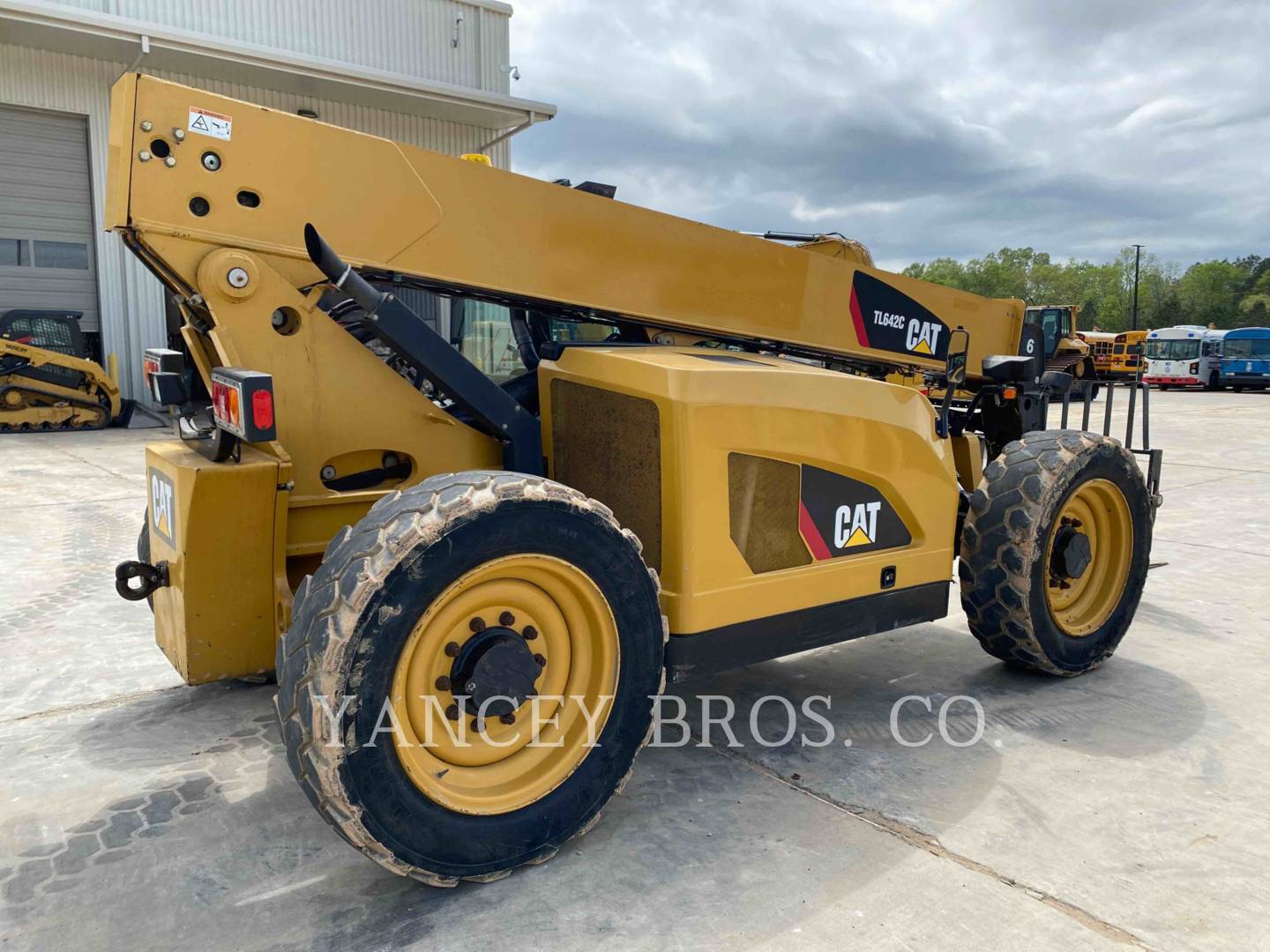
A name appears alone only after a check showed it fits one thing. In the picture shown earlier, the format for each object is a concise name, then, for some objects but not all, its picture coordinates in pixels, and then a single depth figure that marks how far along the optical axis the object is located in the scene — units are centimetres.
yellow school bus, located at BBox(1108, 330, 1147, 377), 3012
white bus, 3428
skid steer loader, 1402
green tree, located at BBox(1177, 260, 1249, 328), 8056
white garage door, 1551
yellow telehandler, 245
